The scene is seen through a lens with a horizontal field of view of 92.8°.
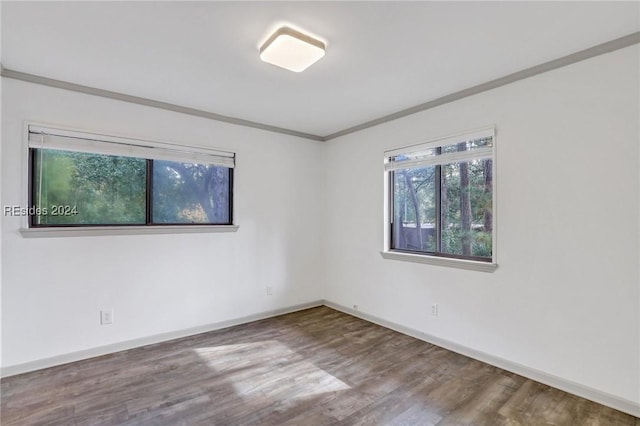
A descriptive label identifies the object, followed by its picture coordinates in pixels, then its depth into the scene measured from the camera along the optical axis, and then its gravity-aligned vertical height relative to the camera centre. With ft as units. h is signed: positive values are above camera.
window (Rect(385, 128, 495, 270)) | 9.18 +0.52
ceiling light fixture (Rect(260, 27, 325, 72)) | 6.25 +3.54
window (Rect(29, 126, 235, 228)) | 8.64 +1.03
